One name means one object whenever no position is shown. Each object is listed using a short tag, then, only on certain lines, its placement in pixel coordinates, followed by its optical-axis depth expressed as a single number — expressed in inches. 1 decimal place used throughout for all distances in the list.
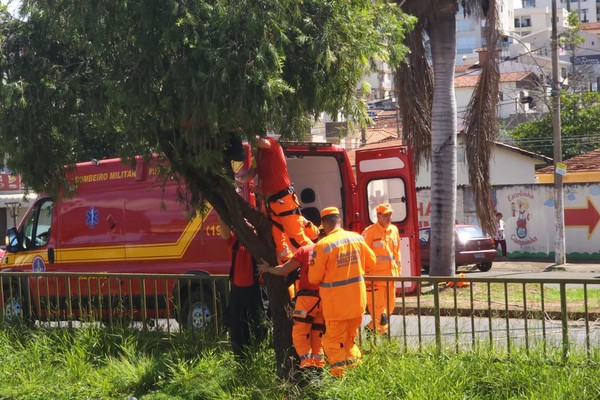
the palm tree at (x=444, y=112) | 636.1
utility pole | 1006.4
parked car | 941.2
